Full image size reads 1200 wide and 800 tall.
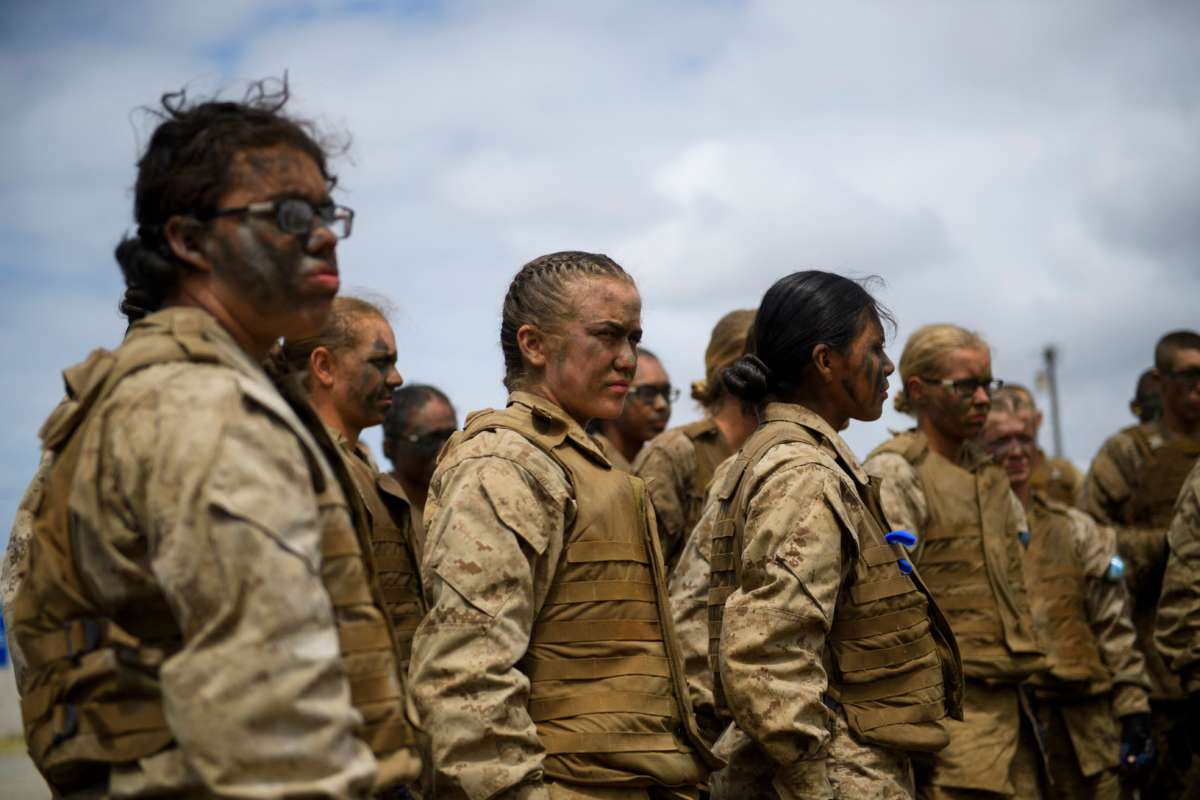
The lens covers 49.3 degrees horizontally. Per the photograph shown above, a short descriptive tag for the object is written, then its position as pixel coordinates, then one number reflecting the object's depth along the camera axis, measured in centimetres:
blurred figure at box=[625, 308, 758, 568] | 835
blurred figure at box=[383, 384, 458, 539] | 846
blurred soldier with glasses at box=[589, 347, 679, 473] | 1012
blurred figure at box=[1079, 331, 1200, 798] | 975
